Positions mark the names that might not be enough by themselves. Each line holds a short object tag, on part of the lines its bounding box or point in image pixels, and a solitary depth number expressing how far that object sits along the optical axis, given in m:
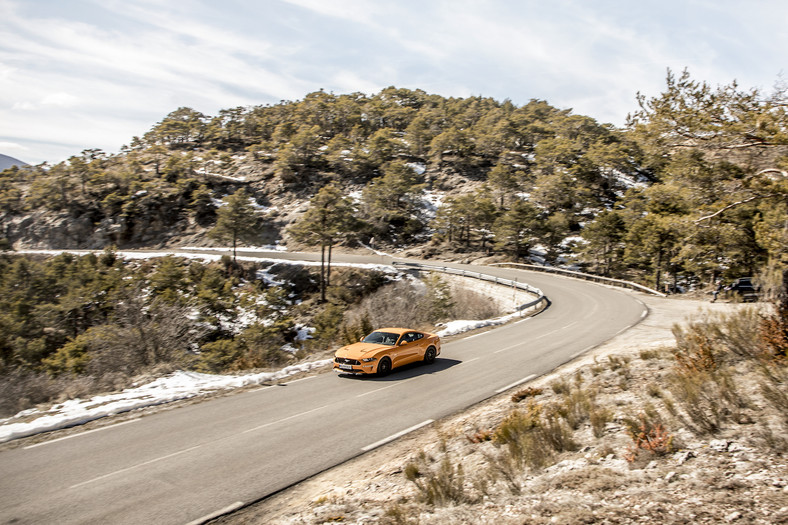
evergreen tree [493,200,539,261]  58.50
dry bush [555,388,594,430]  8.71
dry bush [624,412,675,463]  6.43
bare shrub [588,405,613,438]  7.85
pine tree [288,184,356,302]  49.28
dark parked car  28.78
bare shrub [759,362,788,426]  6.99
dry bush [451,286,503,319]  33.75
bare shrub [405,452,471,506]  6.31
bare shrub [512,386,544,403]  11.23
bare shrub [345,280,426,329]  30.36
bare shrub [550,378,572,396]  11.11
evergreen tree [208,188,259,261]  55.12
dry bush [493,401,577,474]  7.15
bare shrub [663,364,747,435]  7.12
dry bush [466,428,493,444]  8.80
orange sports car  13.92
